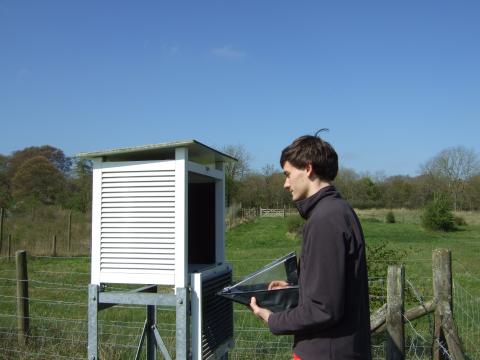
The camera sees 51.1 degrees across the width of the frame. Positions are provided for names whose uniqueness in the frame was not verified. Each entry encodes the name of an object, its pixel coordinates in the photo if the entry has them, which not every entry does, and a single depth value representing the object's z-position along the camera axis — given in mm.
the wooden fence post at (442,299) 4402
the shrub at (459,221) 39656
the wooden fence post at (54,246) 19194
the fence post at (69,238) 20353
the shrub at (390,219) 44406
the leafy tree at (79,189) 32938
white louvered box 3205
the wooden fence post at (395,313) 4207
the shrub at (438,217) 34656
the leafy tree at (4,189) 31930
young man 2123
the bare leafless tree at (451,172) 56531
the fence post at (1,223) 17875
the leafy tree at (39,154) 46409
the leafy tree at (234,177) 42159
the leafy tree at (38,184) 36156
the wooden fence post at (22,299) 6016
